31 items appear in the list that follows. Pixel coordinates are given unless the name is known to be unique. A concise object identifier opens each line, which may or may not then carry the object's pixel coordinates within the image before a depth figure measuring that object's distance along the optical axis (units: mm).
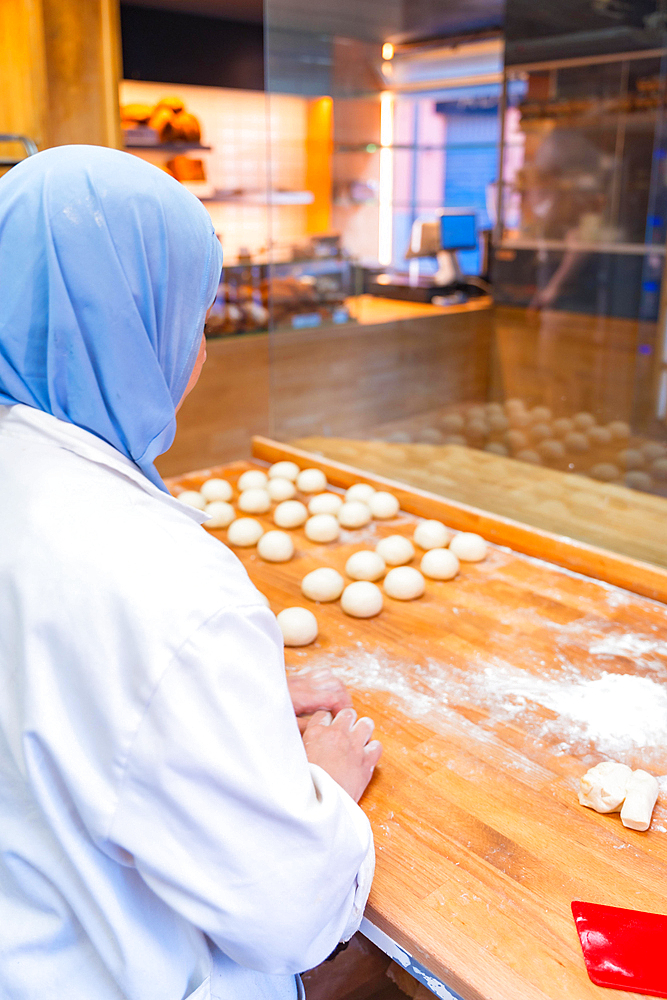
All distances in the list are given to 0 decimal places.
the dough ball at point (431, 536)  1798
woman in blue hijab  659
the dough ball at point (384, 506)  1990
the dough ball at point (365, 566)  1655
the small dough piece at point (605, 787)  1001
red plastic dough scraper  781
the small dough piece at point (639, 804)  981
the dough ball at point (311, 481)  2182
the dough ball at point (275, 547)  1761
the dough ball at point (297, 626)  1405
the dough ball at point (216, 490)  2084
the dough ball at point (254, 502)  2025
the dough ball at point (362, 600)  1515
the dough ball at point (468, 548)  1748
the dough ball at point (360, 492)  2064
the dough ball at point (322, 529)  1848
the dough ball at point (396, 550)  1732
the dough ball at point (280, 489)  2109
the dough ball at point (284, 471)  2258
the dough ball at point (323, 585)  1584
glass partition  2254
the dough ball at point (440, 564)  1664
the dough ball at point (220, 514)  1957
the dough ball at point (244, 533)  1850
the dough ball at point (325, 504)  1997
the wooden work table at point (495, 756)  837
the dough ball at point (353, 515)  1932
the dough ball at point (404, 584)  1582
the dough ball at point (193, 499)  2006
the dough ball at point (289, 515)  1931
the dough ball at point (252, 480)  2164
